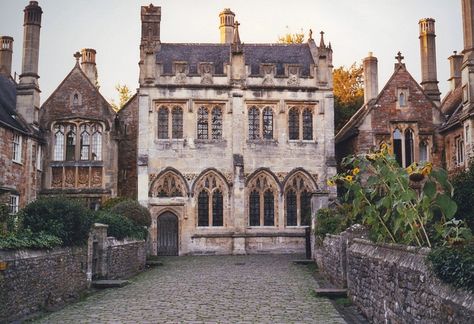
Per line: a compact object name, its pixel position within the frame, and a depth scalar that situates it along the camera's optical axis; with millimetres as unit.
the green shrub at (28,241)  11672
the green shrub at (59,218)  14773
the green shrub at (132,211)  25625
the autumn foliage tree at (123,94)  51062
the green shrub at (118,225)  20953
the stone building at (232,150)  32938
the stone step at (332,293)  14719
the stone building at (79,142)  32844
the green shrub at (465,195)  17422
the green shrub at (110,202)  31530
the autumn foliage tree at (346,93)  43406
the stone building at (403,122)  33031
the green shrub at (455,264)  6316
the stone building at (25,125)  28884
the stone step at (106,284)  17594
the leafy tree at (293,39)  47675
